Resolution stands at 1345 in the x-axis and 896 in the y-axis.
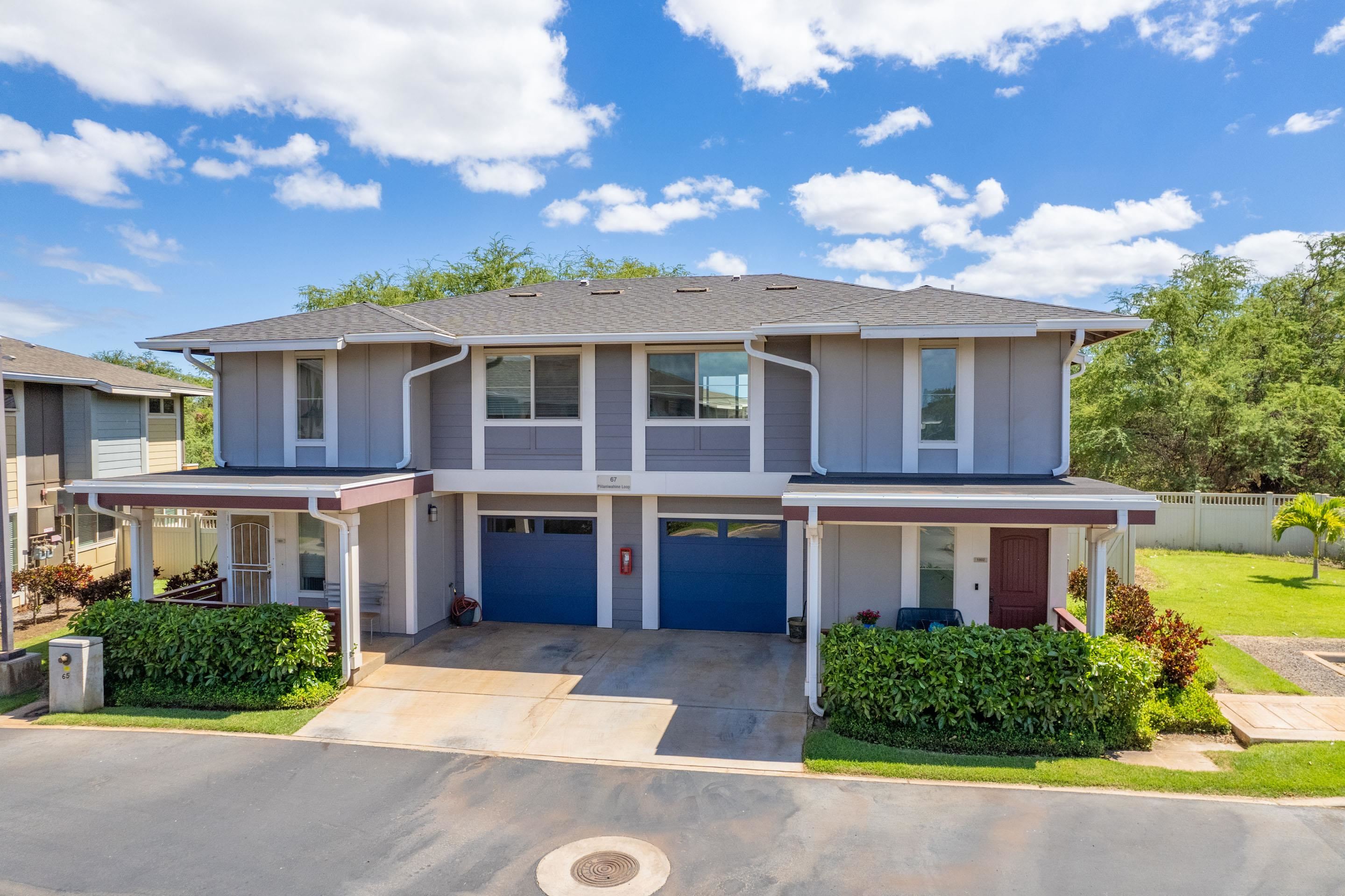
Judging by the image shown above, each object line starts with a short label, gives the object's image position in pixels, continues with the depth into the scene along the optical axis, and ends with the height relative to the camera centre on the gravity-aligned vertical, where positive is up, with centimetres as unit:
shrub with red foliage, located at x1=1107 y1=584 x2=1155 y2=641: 974 -258
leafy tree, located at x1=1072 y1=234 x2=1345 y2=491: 1969 +145
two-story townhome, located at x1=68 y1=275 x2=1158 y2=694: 1030 -26
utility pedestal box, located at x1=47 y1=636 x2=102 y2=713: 892 -305
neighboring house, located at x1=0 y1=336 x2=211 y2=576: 1473 -10
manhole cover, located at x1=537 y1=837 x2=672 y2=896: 541 -347
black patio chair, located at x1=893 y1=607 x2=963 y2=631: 1012 -262
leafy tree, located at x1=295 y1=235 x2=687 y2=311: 3212 +756
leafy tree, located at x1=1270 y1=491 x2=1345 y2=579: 1557 -185
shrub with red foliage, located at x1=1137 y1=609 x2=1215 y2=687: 848 -262
